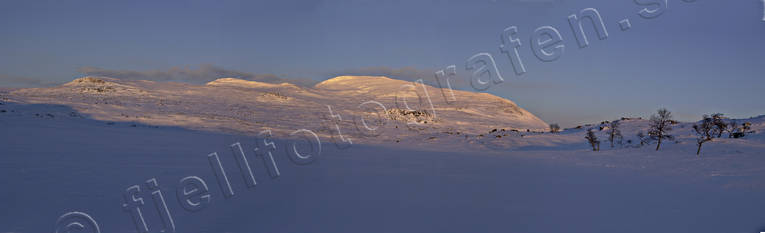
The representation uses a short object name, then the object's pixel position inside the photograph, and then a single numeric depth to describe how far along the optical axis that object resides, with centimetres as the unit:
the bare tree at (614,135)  3169
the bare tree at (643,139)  2822
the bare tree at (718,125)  2616
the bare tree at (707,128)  2484
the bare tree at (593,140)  2994
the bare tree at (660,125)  2523
